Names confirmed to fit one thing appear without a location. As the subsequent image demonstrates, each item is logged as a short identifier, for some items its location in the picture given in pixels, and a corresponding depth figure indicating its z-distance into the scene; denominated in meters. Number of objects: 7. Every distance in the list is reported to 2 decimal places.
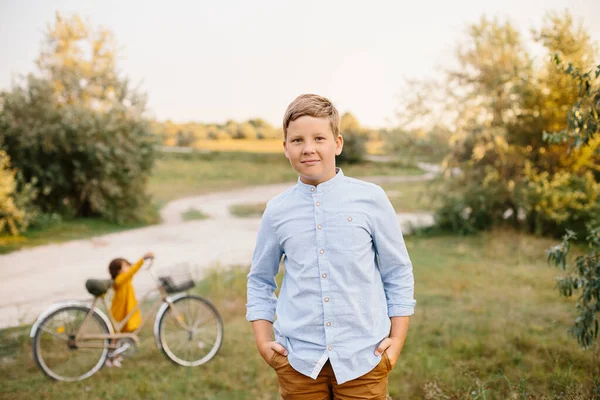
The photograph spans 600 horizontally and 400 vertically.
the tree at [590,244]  3.53
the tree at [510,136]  10.81
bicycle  4.58
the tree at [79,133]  14.24
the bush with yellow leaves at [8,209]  11.58
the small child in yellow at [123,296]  4.80
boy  2.01
